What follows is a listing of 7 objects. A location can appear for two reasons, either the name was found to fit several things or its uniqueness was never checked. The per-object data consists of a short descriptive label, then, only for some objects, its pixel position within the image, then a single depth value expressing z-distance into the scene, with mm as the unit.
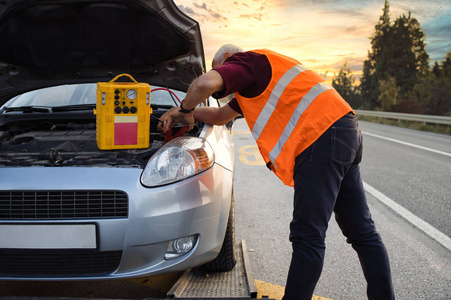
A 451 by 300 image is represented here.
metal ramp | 2029
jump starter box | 2537
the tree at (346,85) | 70475
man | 1875
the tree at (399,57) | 54028
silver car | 1895
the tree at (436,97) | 33188
